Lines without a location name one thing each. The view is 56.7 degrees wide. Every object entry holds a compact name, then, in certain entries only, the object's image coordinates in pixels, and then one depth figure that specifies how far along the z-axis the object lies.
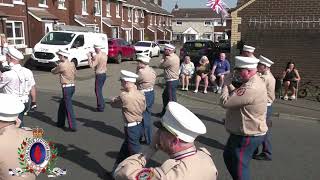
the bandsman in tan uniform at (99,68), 7.59
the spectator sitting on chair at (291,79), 9.58
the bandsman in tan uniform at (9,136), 2.07
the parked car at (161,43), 27.92
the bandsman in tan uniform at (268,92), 4.96
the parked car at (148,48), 23.00
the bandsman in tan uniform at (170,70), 6.91
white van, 14.61
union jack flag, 15.33
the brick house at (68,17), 18.62
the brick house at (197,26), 55.97
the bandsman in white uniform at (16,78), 4.44
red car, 19.21
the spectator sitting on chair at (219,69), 10.30
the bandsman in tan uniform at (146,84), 5.61
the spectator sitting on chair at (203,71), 10.58
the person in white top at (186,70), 10.66
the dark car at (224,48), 17.00
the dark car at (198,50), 14.60
